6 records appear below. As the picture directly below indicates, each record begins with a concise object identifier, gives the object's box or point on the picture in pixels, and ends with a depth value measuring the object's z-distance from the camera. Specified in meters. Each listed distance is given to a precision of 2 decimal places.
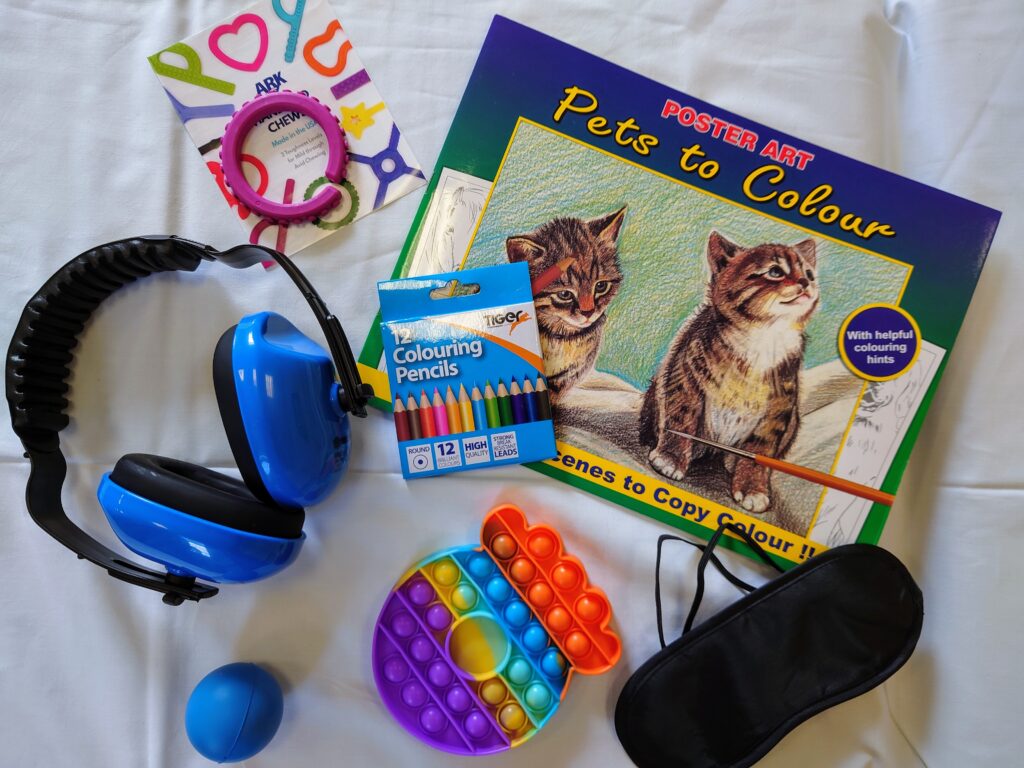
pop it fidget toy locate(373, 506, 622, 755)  0.55
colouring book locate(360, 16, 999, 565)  0.59
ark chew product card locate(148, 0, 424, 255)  0.60
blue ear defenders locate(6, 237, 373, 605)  0.46
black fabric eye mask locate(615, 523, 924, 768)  0.56
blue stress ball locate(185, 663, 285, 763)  0.50
